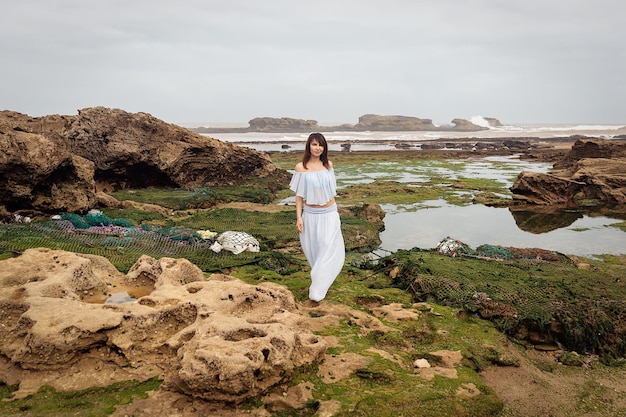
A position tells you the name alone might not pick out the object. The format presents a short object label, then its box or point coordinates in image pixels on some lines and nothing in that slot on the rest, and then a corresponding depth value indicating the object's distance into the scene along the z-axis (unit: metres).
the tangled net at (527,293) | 5.89
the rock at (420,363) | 4.59
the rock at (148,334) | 3.59
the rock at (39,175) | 9.88
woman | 6.21
